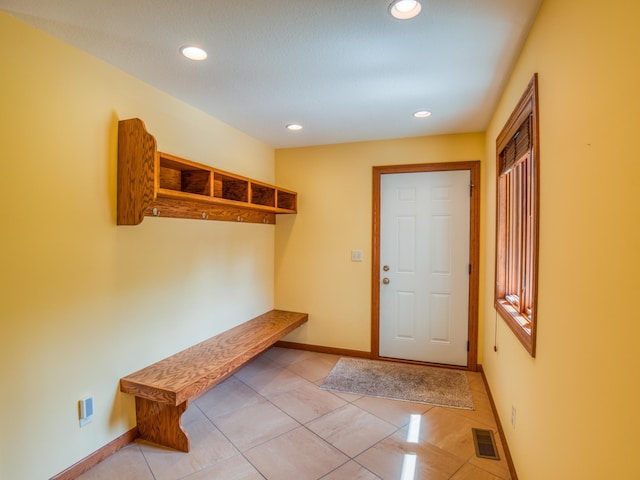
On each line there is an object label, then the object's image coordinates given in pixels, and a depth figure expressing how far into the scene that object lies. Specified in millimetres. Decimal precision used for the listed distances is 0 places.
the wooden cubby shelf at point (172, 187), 1999
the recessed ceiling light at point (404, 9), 1466
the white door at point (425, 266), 3379
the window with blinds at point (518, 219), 1562
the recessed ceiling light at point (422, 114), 2779
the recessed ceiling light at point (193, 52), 1849
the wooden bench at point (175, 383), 2025
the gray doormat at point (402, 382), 2791
